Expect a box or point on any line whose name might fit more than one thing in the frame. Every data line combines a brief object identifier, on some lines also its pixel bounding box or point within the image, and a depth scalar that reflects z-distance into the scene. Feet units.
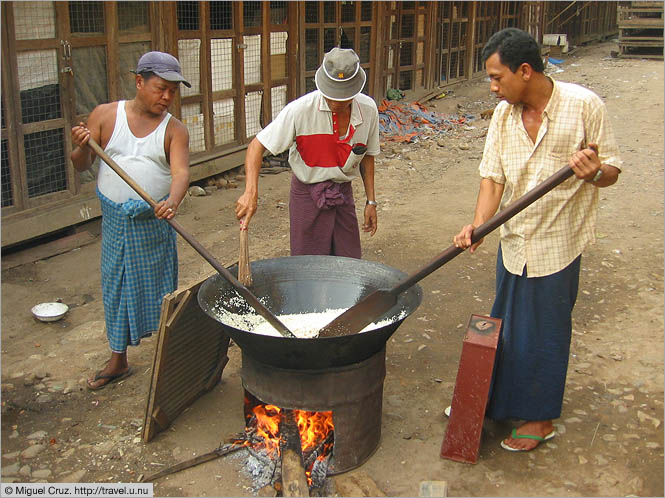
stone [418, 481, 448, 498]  9.98
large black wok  10.81
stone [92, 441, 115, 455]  11.52
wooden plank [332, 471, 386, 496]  10.40
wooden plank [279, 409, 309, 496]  9.98
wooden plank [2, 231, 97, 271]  18.88
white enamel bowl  16.05
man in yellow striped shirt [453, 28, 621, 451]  10.01
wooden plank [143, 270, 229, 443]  11.26
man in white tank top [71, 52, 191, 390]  12.12
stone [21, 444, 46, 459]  11.43
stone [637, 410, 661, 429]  12.25
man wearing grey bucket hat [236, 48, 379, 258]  11.80
